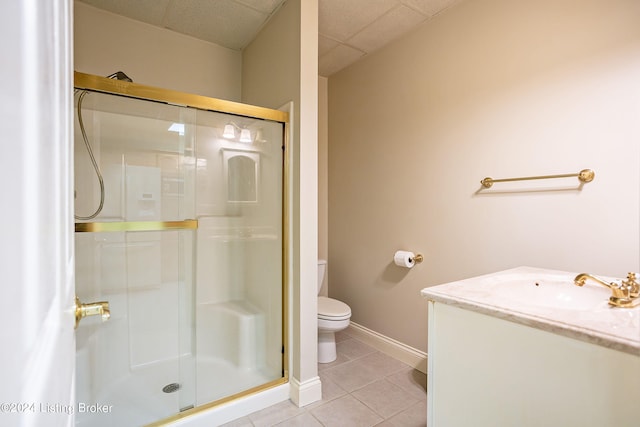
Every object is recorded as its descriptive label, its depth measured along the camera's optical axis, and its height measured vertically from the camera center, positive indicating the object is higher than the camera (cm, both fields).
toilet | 223 -87
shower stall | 154 -25
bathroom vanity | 73 -43
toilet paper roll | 222 -37
